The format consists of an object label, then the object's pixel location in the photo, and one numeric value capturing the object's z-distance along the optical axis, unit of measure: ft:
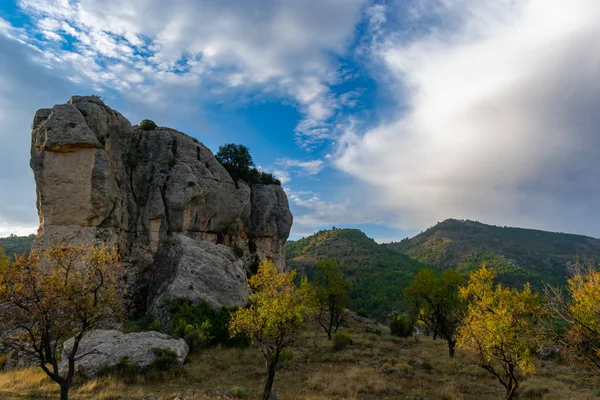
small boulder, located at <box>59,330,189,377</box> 61.32
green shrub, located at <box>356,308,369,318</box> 209.56
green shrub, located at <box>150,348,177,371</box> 64.18
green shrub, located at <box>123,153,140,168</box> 124.77
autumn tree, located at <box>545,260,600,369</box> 39.75
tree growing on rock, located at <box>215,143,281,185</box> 168.96
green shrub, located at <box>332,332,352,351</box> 101.30
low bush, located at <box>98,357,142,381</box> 59.82
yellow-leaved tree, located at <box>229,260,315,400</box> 52.49
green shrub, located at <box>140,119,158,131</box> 140.01
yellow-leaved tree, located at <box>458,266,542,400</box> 48.88
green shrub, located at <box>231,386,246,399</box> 54.68
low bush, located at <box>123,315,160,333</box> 86.99
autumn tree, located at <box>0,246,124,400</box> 43.83
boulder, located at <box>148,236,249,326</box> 97.66
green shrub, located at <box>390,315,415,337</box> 153.28
